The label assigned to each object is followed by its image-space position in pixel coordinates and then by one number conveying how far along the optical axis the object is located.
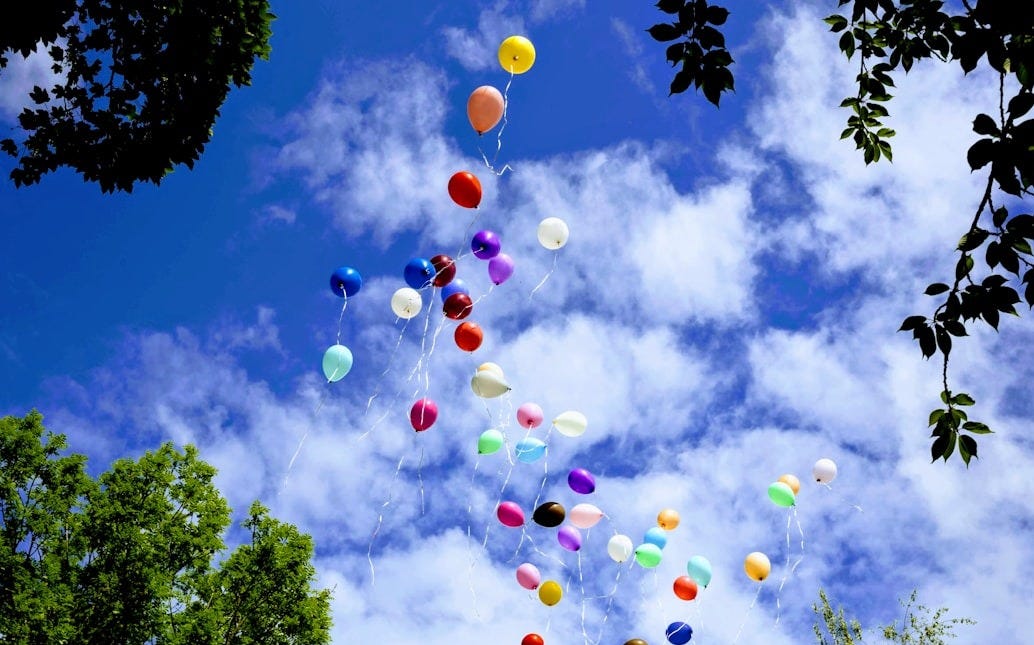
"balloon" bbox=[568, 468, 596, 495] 8.06
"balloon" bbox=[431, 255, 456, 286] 7.29
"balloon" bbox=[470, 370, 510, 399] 7.24
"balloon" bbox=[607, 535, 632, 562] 8.16
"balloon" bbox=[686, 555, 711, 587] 7.96
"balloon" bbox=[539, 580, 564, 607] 7.82
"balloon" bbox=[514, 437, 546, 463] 7.87
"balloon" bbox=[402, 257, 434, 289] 7.22
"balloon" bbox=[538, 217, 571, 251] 7.91
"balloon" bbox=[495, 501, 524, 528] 7.60
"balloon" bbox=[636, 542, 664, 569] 7.95
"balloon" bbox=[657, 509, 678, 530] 8.63
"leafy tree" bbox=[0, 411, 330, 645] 9.59
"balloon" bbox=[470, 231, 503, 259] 7.40
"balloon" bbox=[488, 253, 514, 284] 7.64
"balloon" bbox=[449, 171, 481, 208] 6.79
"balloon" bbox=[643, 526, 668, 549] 8.18
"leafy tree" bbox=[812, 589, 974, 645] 12.29
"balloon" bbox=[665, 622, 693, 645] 7.77
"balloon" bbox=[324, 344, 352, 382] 7.22
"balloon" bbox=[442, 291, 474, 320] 7.10
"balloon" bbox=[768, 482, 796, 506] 8.15
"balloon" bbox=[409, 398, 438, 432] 7.18
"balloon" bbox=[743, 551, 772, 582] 8.11
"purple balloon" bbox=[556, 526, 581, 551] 8.02
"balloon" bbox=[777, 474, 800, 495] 8.32
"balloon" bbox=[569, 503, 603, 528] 8.01
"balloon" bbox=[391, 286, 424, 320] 7.46
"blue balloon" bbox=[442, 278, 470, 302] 7.30
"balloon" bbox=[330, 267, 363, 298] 7.26
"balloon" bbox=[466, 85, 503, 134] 6.59
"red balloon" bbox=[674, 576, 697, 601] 8.09
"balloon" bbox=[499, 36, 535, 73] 6.55
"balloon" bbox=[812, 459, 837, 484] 8.42
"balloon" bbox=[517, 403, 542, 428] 8.10
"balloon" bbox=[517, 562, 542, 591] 7.87
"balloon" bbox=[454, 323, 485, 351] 7.41
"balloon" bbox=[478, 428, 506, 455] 7.62
